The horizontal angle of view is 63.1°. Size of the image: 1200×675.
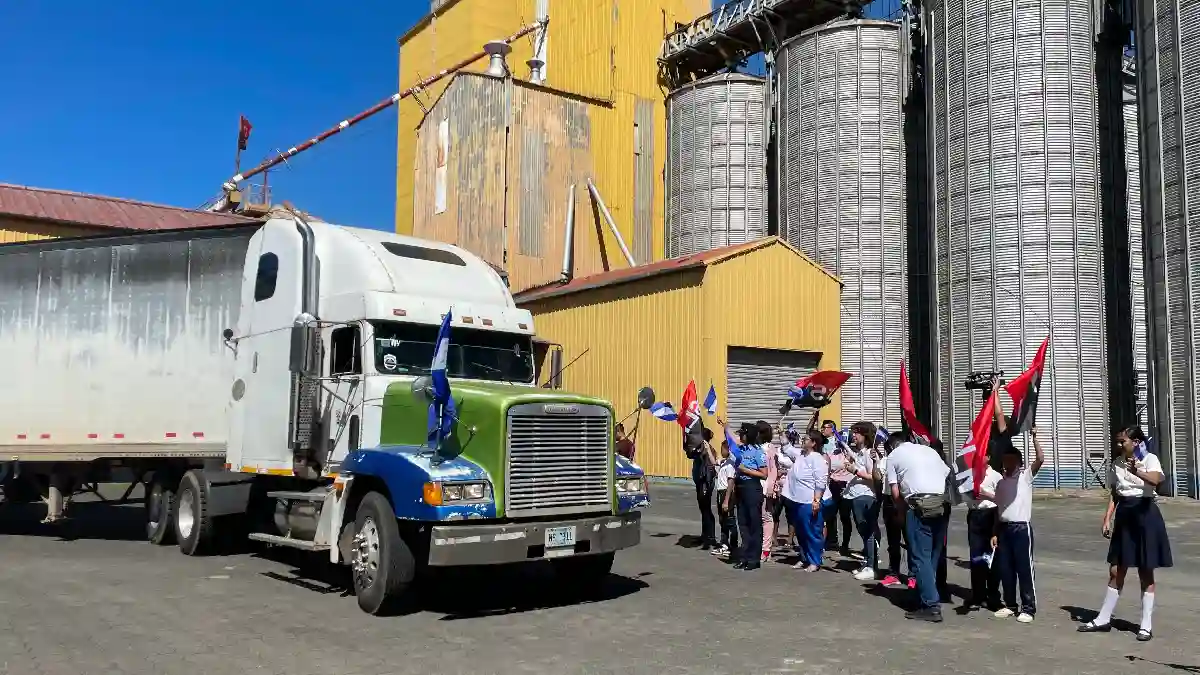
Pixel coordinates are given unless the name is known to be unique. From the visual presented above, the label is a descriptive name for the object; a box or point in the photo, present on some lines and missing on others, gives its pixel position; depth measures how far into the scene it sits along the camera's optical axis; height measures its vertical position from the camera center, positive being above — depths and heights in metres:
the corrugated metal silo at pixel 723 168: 39.28 +9.72
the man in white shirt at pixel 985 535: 9.54 -1.25
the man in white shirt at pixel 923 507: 9.17 -0.93
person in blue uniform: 11.99 -1.03
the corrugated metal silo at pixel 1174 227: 24.31 +4.67
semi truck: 9.24 -0.01
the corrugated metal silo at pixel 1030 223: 27.94 +5.45
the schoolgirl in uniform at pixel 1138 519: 8.28 -0.95
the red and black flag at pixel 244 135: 75.81 +20.94
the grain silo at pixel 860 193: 32.59 +7.46
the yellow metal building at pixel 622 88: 44.44 +15.01
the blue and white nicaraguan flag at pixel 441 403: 9.25 +0.03
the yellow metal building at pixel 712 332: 27.75 +2.24
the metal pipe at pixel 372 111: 51.62 +19.17
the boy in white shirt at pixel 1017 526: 9.06 -1.10
